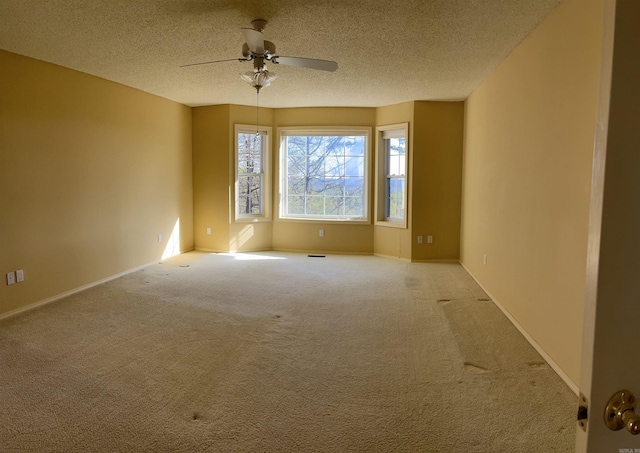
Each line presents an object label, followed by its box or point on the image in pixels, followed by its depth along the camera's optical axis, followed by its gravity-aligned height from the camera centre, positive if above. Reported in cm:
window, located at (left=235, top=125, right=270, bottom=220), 693 +17
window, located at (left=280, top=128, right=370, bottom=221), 695 +17
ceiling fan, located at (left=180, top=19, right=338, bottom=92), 307 +98
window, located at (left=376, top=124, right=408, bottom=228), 660 +13
